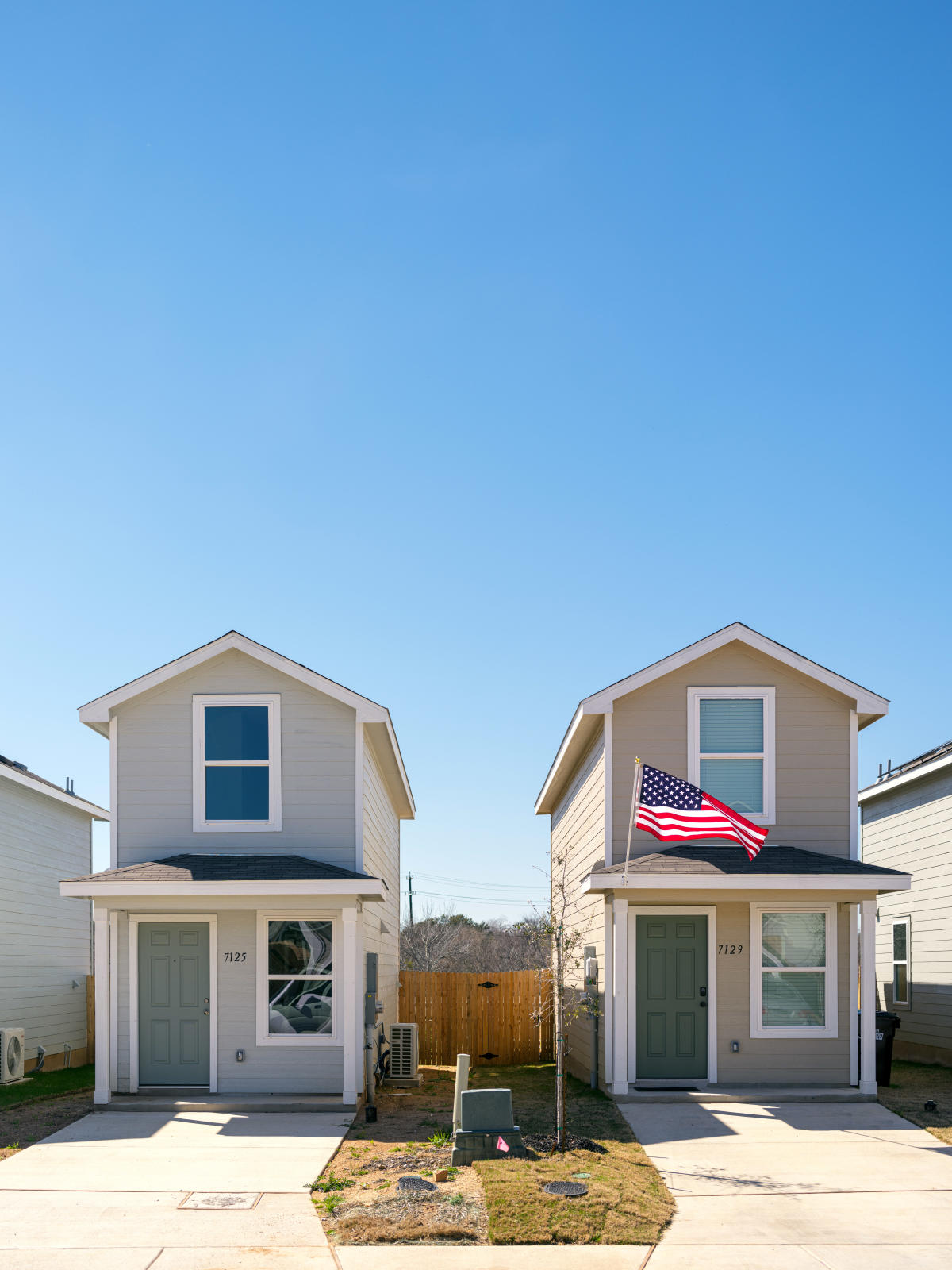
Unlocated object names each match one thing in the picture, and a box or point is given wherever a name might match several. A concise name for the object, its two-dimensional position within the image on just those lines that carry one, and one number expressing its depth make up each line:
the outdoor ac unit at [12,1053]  15.88
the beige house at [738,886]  13.78
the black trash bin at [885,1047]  14.88
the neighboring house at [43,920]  17.55
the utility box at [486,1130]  10.43
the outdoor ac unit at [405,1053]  16.00
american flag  13.15
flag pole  13.33
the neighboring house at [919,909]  17.75
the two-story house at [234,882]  13.83
